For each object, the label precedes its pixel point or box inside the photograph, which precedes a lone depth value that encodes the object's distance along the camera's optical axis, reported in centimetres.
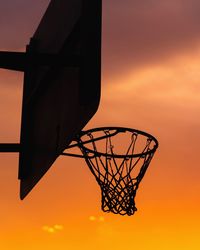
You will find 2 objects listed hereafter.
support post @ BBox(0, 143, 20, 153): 586
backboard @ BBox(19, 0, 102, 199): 410
